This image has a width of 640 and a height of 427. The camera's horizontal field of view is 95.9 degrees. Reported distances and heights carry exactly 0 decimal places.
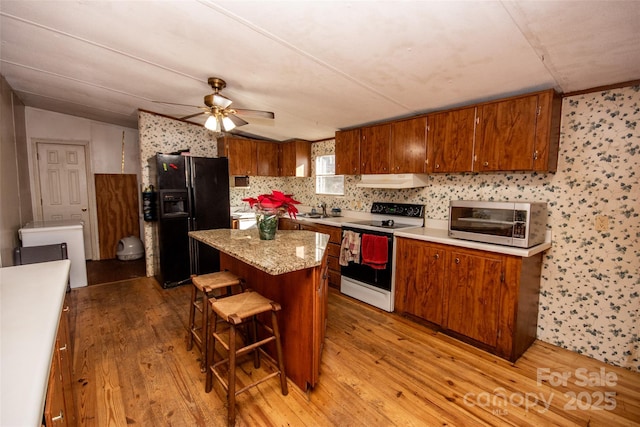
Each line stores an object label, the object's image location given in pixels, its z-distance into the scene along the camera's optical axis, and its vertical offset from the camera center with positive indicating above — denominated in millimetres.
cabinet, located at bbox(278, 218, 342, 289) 3741 -815
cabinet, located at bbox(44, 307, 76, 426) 936 -816
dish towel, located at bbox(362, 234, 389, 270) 3100 -685
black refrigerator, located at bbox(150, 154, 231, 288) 3855 -305
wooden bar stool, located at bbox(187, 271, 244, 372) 2086 -798
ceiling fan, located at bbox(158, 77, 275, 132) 2495 +693
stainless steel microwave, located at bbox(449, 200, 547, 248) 2260 -278
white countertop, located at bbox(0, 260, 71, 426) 681 -497
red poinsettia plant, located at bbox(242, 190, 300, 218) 2152 -110
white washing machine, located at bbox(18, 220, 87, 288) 3588 -650
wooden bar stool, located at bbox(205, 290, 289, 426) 1676 -850
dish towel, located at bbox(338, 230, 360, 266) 3361 -701
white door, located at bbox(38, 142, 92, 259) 4840 +85
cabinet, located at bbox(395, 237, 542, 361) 2311 -923
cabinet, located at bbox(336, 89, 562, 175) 2309 +473
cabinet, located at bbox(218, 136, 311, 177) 4808 +553
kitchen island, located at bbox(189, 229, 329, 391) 1788 -699
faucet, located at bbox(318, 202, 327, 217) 4770 -327
